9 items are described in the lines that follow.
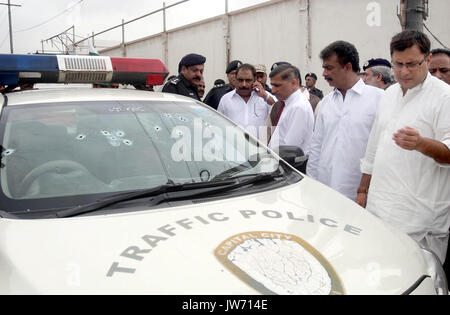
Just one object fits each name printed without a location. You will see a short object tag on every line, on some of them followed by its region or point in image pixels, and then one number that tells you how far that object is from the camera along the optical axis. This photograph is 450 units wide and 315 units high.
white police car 1.40
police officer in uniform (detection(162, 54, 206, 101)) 4.34
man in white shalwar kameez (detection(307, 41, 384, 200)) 3.02
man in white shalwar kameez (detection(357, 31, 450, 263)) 2.36
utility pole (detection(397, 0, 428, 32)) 4.46
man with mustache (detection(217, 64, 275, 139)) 4.31
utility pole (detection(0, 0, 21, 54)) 26.56
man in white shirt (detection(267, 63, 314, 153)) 3.61
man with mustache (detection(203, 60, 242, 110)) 5.15
